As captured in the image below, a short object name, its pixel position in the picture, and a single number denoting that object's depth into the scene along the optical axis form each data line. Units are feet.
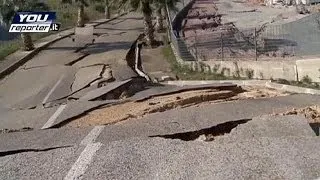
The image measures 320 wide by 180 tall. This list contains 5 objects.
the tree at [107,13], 171.49
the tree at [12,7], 100.53
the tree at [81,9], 137.90
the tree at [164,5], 101.76
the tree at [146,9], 100.07
